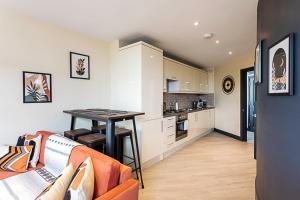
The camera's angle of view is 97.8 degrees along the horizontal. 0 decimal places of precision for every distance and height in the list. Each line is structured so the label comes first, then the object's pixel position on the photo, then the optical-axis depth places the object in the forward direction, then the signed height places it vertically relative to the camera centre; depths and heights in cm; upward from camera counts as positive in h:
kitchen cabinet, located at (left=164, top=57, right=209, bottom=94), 288 +55
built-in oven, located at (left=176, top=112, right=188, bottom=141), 297 -62
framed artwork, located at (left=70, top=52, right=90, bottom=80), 208 +55
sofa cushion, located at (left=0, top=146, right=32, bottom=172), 137 -63
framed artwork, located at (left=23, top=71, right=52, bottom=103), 172 +16
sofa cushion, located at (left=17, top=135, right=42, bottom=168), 149 -52
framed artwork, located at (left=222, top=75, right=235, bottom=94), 387 +45
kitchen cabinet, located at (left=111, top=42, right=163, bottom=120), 215 +35
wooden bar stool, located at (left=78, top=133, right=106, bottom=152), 158 -50
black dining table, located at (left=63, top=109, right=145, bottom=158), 149 -29
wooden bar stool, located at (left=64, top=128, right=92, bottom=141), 178 -48
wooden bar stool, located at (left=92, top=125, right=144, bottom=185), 184 -52
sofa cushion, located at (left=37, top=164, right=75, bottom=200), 81 -58
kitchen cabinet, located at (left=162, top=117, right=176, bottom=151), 260 -68
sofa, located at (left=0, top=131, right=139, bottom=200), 91 -61
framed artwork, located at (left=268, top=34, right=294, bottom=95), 89 +25
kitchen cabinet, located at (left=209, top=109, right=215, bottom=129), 434 -64
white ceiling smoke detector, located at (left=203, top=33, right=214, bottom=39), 229 +114
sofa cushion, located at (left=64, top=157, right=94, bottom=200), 79 -55
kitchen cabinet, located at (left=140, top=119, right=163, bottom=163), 220 -72
